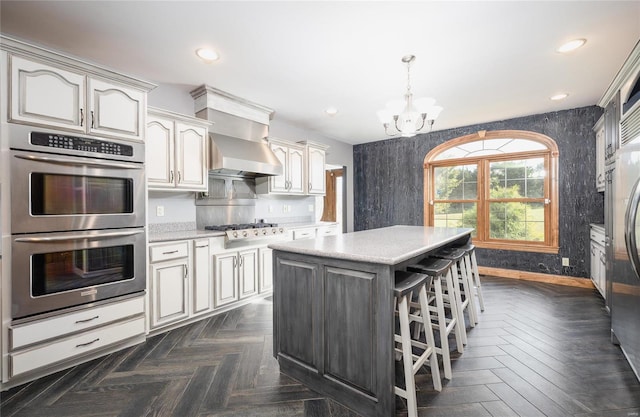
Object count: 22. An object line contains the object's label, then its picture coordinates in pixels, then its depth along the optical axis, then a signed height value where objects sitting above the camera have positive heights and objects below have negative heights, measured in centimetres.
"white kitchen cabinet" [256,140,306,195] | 419 +52
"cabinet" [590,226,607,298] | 327 -65
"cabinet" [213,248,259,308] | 320 -79
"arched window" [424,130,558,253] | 444 +31
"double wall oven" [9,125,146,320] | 191 -8
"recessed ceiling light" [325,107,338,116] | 412 +140
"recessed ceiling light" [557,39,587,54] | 244 +138
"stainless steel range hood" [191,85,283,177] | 339 +96
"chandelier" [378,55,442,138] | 262 +87
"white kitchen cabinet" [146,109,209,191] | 286 +59
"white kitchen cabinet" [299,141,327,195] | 474 +66
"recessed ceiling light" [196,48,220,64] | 256 +139
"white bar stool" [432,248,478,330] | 270 -76
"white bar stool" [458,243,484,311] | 305 -68
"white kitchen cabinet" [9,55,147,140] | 191 +80
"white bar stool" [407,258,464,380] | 199 -70
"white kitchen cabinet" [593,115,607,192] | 364 +67
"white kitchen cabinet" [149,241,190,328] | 266 -71
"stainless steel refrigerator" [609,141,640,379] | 186 -34
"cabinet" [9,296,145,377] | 191 -92
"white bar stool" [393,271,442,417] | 158 -75
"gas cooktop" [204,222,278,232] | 343 -23
